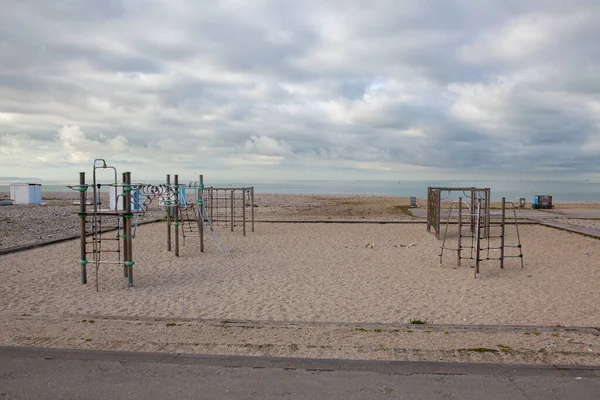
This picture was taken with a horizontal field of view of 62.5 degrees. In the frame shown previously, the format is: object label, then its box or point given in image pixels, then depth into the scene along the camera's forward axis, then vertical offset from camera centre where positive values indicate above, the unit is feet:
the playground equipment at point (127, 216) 25.80 -1.93
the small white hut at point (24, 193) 107.55 -2.05
